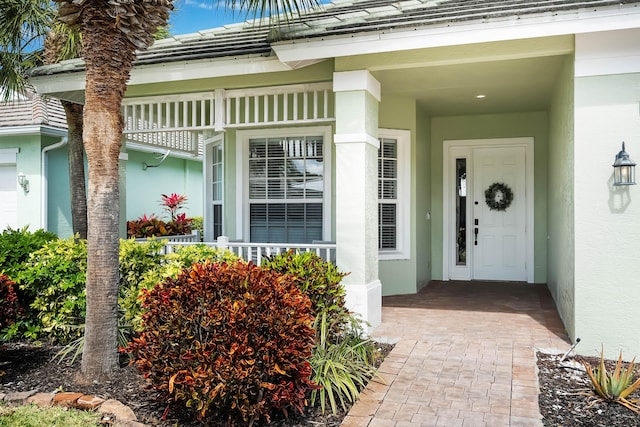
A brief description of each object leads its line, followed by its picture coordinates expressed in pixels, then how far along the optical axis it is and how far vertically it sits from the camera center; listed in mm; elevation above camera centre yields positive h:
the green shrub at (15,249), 5980 -410
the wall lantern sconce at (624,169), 4992 +387
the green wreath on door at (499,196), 9883 +265
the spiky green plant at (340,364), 4168 -1342
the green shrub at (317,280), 5047 -667
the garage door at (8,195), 12391 +450
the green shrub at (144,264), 5547 -562
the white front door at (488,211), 9812 -10
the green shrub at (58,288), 5695 -819
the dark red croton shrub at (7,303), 4961 -853
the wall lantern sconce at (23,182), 11797 +723
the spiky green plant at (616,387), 4070 -1421
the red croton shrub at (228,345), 3486 -919
